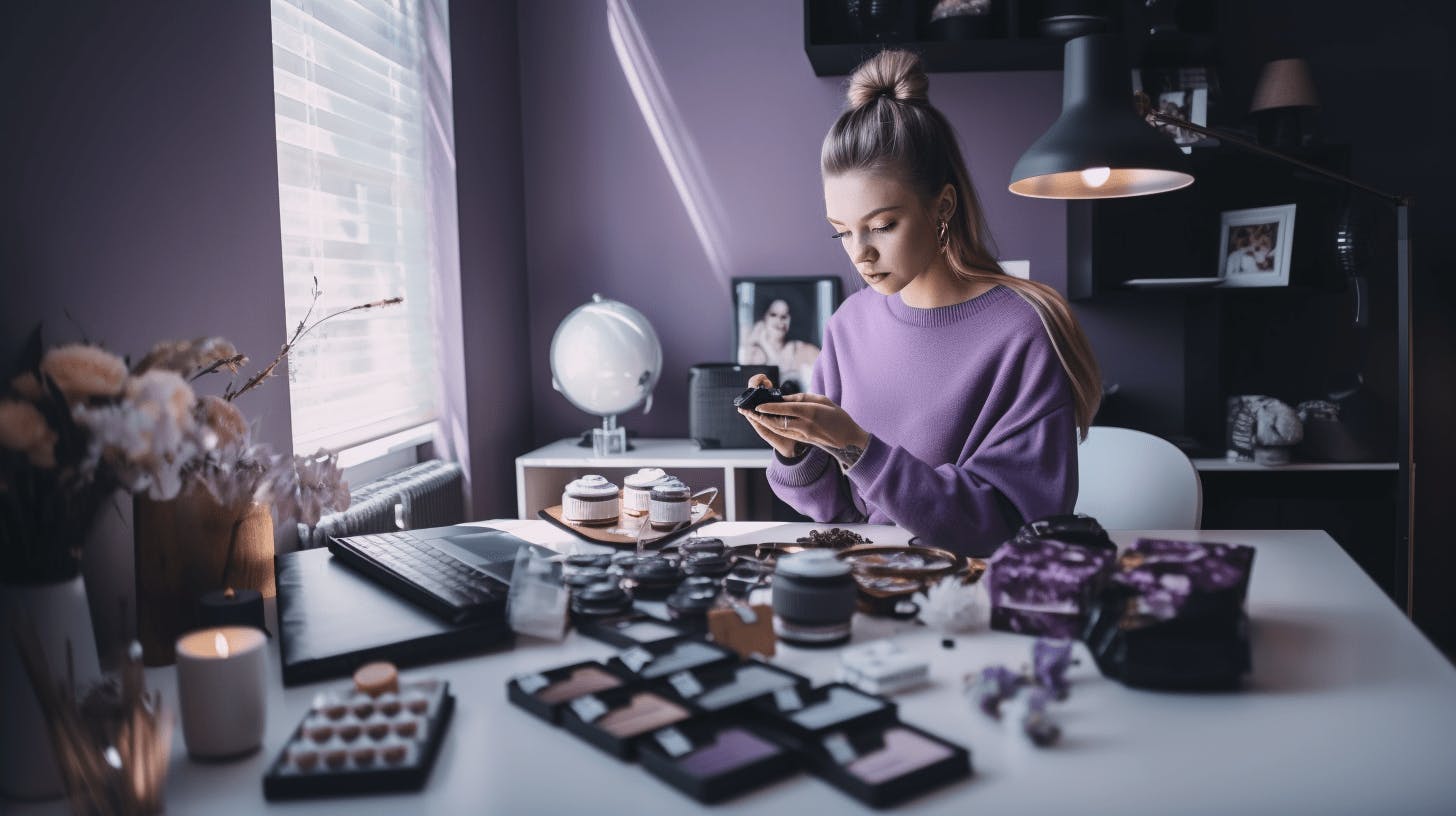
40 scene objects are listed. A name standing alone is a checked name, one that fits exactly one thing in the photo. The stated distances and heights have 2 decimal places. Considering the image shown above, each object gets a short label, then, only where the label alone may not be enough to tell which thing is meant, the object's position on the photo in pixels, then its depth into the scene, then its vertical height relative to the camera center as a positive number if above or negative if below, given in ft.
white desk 2.34 -1.15
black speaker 9.29 -0.75
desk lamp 4.89 +0.95
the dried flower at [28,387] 2.99 -0.13
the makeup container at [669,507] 4.94 -0.91
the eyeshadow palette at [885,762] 2.31 -1.10
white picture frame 9.29 +0.67
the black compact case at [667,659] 2.96 -1.03
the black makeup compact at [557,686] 2.83 -1.08
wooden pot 3.51 -0.81
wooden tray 4.79 -1.03
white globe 9.08 -0.27
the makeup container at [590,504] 5.06 -0.91
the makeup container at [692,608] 3.51 -1.02
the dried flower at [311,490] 3.61 -0.58
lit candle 2.65 -0.99
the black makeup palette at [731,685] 2.73 -1.05
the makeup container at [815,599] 3.31 -0.94
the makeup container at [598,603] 3.66 -1.03
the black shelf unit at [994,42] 9.29 +2.68
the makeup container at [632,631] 3.37 -1.08
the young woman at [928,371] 4.86 -0.28
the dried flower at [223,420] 3.52 -0.29
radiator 6.53 -1.28
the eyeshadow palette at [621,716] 2.57 -1.07
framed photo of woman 10.41 +0.07
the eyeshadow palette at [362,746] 2.41 -1.06
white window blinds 6.67 +1.04
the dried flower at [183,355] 3.45 -0.05
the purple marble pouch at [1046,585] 3.37 -0.93
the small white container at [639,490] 5.18 -0.86
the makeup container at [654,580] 3.88 -1.01
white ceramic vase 2.58 -0.93
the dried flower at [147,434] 2.76 -0.27
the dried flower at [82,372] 2.92 -0.09
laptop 3.49 -0.94
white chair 5.91 -1.04
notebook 3.18 -1.02
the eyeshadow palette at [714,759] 2.34 -1.09
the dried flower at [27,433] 2.72 -0.25
